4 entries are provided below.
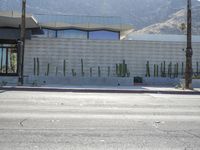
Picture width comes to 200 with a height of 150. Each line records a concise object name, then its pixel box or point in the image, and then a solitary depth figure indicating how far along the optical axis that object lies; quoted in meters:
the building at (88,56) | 36.25
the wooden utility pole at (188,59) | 28.86
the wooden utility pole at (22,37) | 29.33
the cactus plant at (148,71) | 36.69
